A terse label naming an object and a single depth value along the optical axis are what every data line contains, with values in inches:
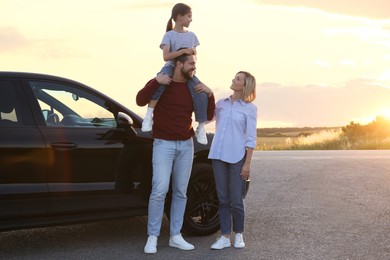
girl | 283.7
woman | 291.9
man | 283.4
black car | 270.8
